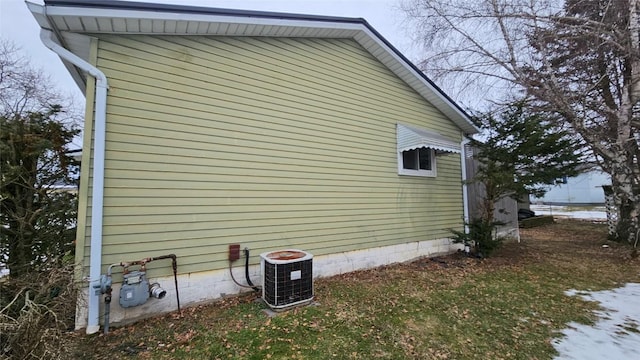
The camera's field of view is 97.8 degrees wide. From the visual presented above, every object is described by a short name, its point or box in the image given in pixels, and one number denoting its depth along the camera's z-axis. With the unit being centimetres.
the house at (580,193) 2605
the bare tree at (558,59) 768
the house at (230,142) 364
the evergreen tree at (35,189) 397
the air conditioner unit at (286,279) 404
